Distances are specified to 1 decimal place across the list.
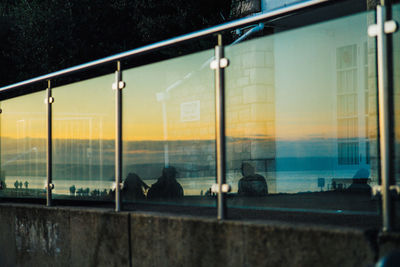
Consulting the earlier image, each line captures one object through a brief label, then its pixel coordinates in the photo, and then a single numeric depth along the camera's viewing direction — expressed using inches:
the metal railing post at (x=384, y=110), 118.0
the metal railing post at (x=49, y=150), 228.4
